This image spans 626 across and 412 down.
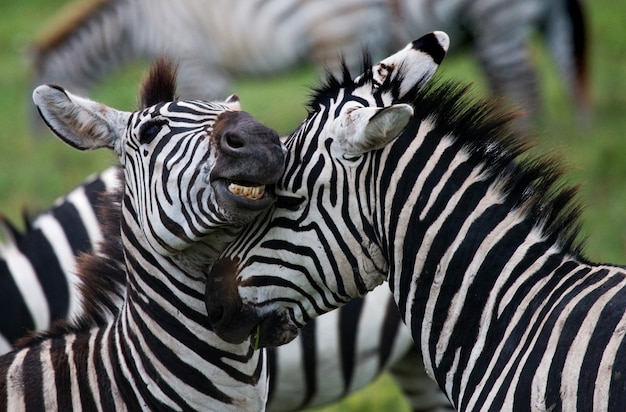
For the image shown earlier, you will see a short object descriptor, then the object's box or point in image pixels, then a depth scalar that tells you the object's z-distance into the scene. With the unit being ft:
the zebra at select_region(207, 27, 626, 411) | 22.75
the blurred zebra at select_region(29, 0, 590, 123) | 80.28
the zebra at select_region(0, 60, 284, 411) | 25.30
